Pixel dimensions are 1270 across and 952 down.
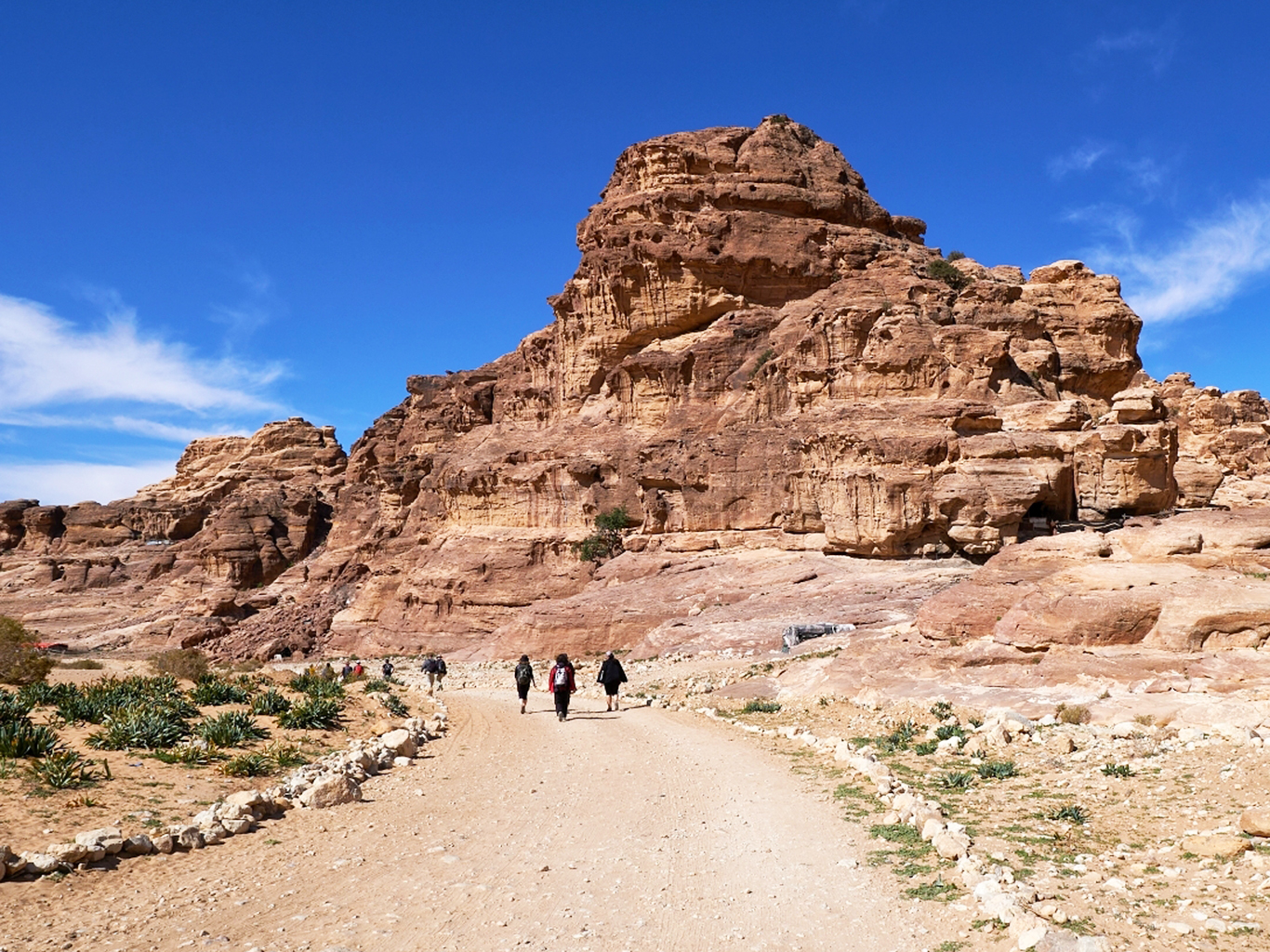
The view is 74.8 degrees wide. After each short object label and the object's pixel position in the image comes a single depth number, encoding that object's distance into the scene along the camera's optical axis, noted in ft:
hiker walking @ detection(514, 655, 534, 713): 65.36
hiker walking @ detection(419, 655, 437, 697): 89.53
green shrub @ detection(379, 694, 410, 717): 60.35
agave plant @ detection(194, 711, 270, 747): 40.14
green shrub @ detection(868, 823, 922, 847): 26.48
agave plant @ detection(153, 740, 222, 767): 36.37
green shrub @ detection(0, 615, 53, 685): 64.28
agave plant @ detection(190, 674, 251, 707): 50.85
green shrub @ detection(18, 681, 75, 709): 45.52
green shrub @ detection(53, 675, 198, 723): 42.86
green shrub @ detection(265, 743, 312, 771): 38.91
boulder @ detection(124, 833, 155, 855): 24.97
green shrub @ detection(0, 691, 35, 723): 38.47
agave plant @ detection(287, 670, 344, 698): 61.03
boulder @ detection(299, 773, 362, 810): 32.35
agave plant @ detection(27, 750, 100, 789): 30.55
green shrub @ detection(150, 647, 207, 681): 80.92
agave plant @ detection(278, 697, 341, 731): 47.50
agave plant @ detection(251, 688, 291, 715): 49.93
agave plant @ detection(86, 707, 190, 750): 38.04
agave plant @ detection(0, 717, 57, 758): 33.88
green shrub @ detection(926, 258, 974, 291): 177.47
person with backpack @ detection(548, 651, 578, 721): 59.88
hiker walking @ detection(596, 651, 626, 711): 64.13
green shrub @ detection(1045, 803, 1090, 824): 26.55
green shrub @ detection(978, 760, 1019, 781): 33.65
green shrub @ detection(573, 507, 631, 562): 166.20
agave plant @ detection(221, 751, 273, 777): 35.88
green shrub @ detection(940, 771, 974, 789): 32.63
